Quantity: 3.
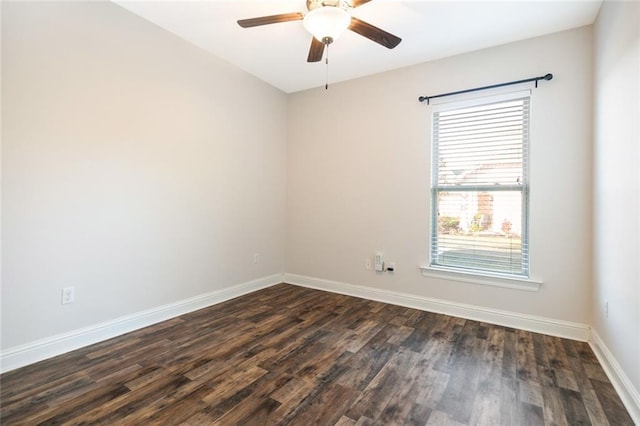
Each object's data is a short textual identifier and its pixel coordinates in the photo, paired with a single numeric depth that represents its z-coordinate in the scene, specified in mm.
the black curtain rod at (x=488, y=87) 2699
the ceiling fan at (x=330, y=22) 1968
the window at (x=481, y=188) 2865
